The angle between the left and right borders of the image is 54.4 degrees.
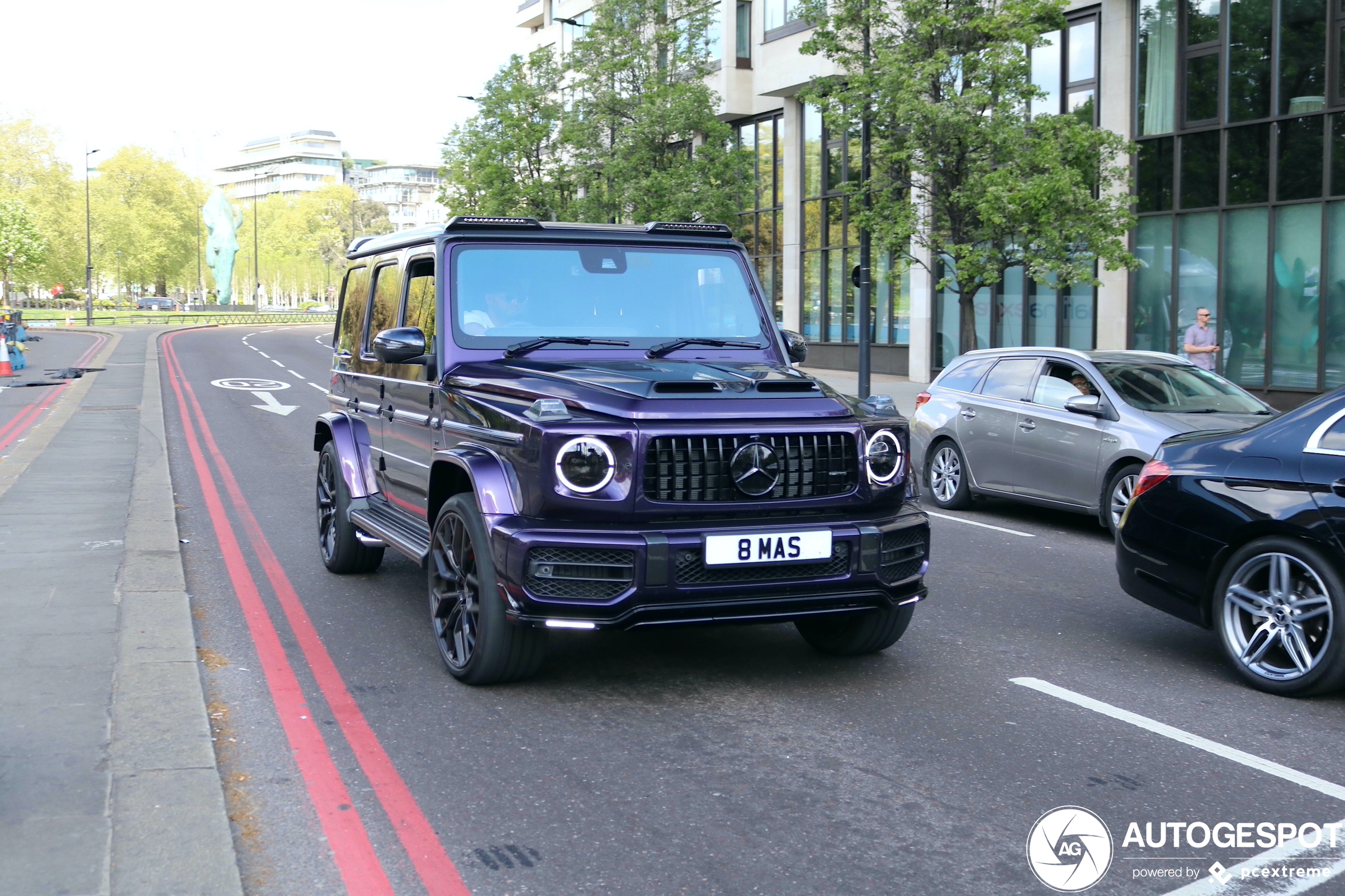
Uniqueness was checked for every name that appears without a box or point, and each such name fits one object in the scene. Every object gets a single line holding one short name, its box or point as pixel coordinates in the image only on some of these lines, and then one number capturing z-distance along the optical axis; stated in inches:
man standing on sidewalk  678.5
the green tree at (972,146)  708.7
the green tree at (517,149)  1530.5
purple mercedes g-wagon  201.2
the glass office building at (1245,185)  786.2
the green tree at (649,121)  1251.8
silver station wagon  390.3
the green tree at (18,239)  2849.4
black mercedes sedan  215.3
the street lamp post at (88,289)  2797.7
